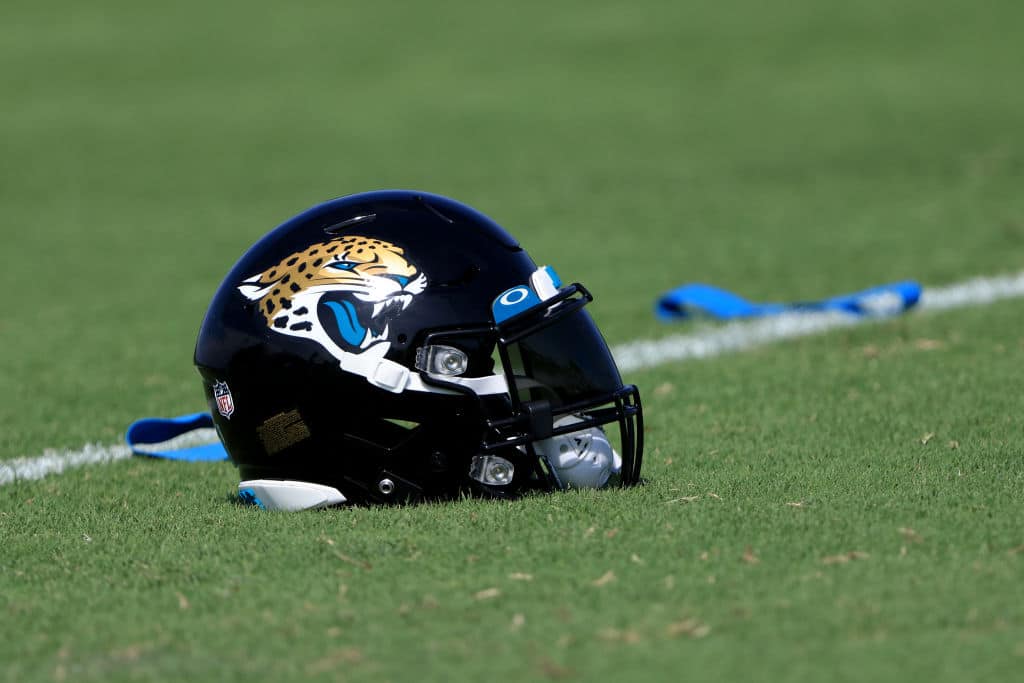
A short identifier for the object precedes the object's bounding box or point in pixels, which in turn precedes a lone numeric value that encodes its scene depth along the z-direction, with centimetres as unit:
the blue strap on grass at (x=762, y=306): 1698
